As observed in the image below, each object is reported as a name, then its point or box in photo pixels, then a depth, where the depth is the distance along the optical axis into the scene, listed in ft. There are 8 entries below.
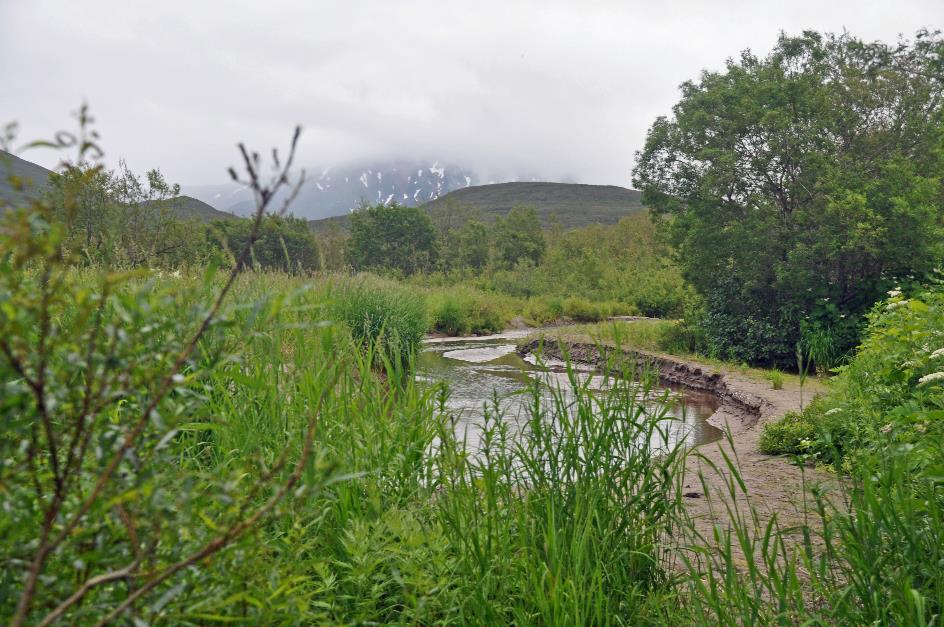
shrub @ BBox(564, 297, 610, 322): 74.90
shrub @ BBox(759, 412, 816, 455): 19.06
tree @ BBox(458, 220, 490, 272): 144.05
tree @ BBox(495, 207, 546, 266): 141.79
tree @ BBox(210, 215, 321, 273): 159.02
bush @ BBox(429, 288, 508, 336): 63.82
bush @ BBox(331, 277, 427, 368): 25.65
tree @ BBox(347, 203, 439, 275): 153.38
